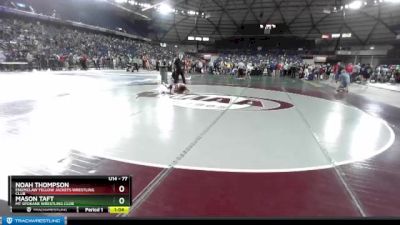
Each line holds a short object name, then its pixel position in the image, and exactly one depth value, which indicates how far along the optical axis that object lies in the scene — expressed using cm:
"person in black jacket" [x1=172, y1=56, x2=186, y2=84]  1107
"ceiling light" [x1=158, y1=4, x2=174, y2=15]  3788
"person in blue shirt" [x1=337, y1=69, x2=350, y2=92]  1401
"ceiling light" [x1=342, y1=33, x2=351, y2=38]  4347
